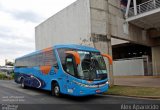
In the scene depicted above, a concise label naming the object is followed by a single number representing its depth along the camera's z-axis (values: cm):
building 1905
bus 1206
